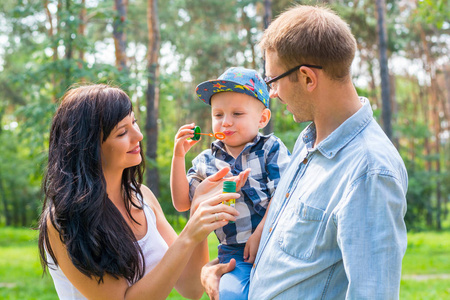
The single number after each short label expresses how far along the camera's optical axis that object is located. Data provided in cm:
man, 148
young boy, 255
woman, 214
